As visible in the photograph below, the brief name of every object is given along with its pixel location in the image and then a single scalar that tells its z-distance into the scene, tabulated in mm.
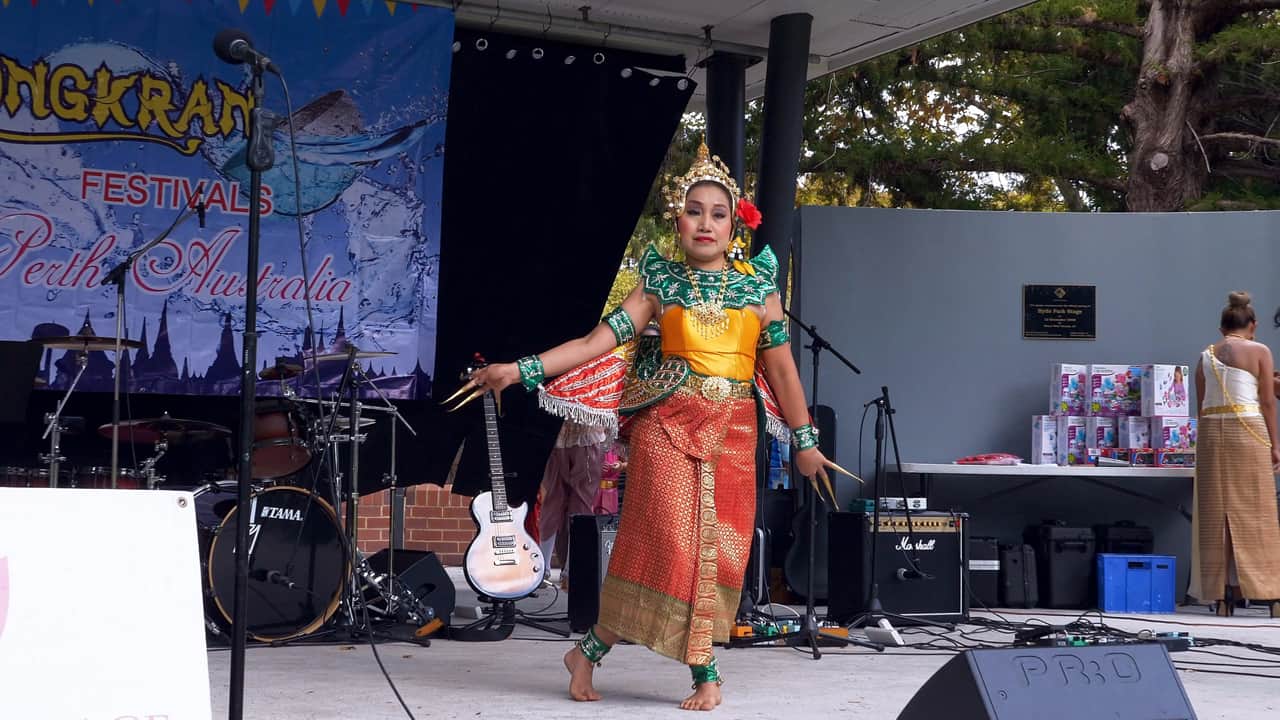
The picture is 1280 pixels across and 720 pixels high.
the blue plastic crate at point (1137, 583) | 7891
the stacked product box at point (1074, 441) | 8258
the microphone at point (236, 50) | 3172
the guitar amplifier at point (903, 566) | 6871
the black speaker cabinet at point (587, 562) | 6164
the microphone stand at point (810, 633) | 5820
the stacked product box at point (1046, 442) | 8320
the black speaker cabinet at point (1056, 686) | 2541
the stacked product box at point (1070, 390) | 8344
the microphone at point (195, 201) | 6586
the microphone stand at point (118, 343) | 5520
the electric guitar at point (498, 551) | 6344
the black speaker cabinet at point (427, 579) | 6344
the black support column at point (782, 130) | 7301
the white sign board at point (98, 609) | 1988
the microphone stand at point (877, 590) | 6586
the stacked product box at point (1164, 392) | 8211
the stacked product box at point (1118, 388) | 8320
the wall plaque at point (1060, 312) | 8578
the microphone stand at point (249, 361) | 2926
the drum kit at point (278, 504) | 5719
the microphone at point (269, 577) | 5777
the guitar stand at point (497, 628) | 6098
